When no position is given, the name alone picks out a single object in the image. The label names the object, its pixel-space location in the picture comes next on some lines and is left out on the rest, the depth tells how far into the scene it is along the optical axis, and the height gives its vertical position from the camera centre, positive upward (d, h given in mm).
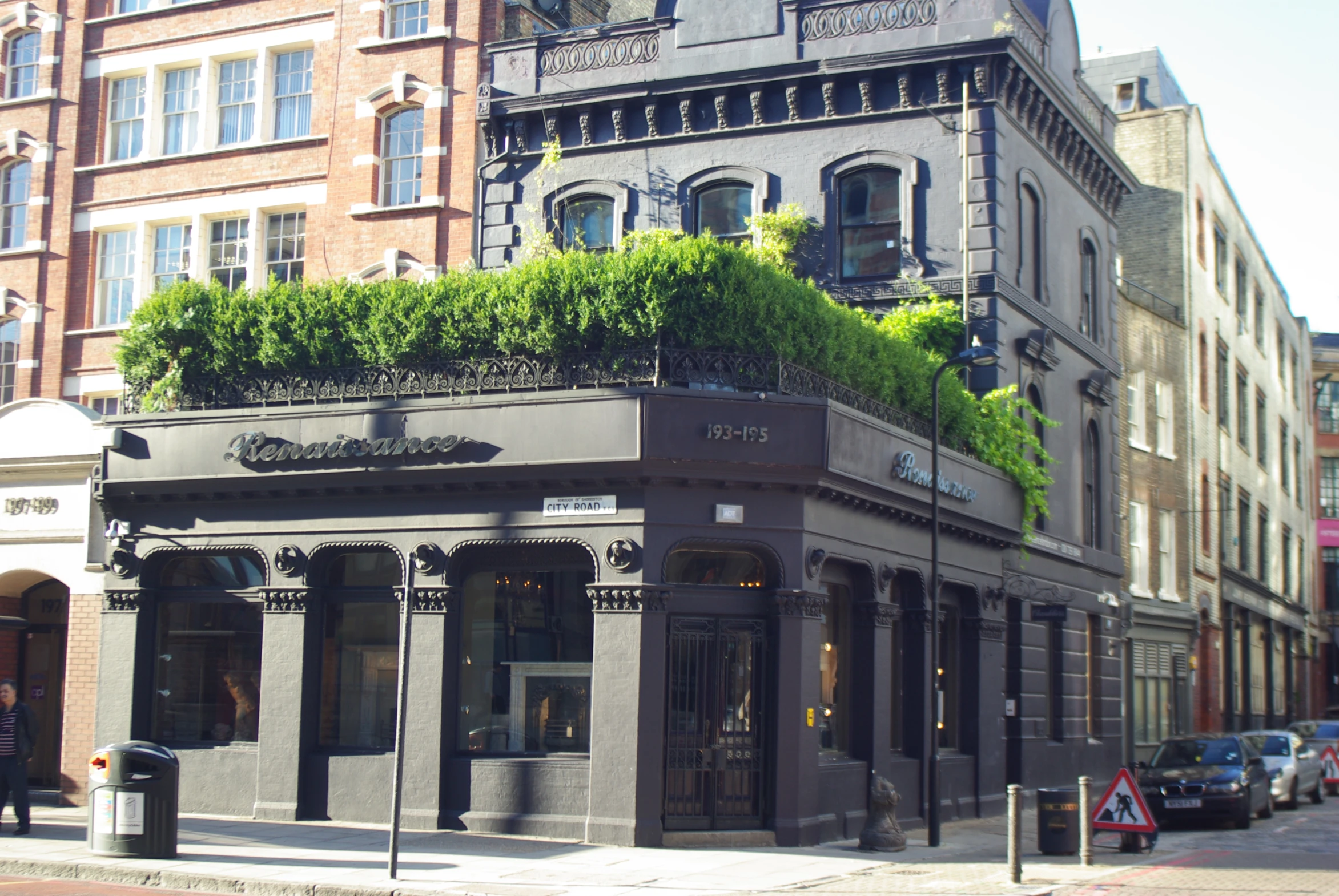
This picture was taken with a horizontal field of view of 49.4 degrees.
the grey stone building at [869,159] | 23875 +8329
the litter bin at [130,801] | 15031 -1721
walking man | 16938 -1338
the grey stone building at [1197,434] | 37000 +6436
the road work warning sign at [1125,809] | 16562 -1755
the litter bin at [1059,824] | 17594 -2046
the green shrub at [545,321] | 17891 +4181
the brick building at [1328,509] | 63906 +6649
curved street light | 18797 +1354
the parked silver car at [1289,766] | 25719 -1950
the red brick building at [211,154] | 26594 +9092
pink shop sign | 64188 +5513
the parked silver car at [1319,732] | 32625 -1699
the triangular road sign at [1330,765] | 30016 -2189
